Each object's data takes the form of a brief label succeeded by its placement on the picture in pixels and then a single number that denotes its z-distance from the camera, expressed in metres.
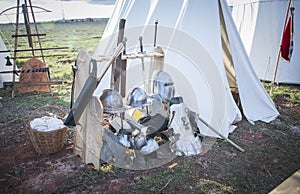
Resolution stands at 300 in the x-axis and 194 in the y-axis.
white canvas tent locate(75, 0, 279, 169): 2.89
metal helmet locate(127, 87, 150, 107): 2.46
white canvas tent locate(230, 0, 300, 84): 5.04
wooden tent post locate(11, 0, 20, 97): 3.75
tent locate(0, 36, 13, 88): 4.66
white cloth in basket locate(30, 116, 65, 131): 2.36
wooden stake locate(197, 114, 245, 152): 2.60
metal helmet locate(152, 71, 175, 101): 2.83
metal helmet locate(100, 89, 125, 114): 2.19
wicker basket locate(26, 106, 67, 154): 2.31
